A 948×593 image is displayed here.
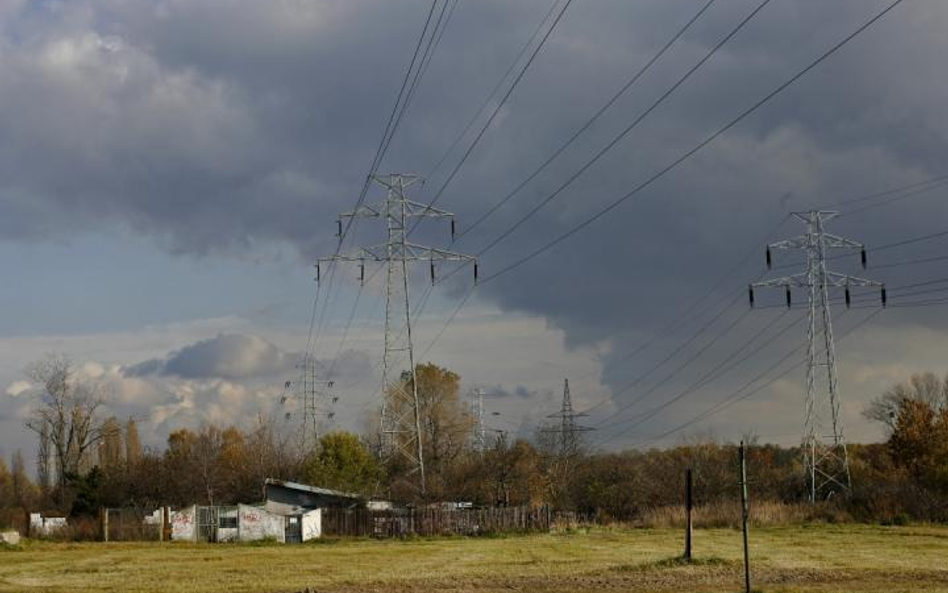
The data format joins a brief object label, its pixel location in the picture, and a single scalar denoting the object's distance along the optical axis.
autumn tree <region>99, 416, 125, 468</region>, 117.79
